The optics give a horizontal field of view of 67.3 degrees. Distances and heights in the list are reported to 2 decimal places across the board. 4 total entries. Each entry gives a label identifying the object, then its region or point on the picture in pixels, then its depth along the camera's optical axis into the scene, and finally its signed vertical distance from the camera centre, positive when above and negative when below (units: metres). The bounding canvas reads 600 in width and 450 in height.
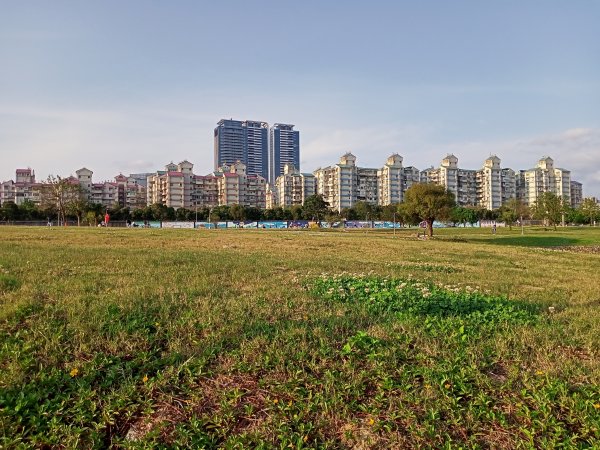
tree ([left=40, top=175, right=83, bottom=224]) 72.31 +5.04
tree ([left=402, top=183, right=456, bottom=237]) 47.19 +1.73
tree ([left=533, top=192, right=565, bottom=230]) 79.38 +1.58
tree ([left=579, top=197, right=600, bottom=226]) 104.94 +1.72
